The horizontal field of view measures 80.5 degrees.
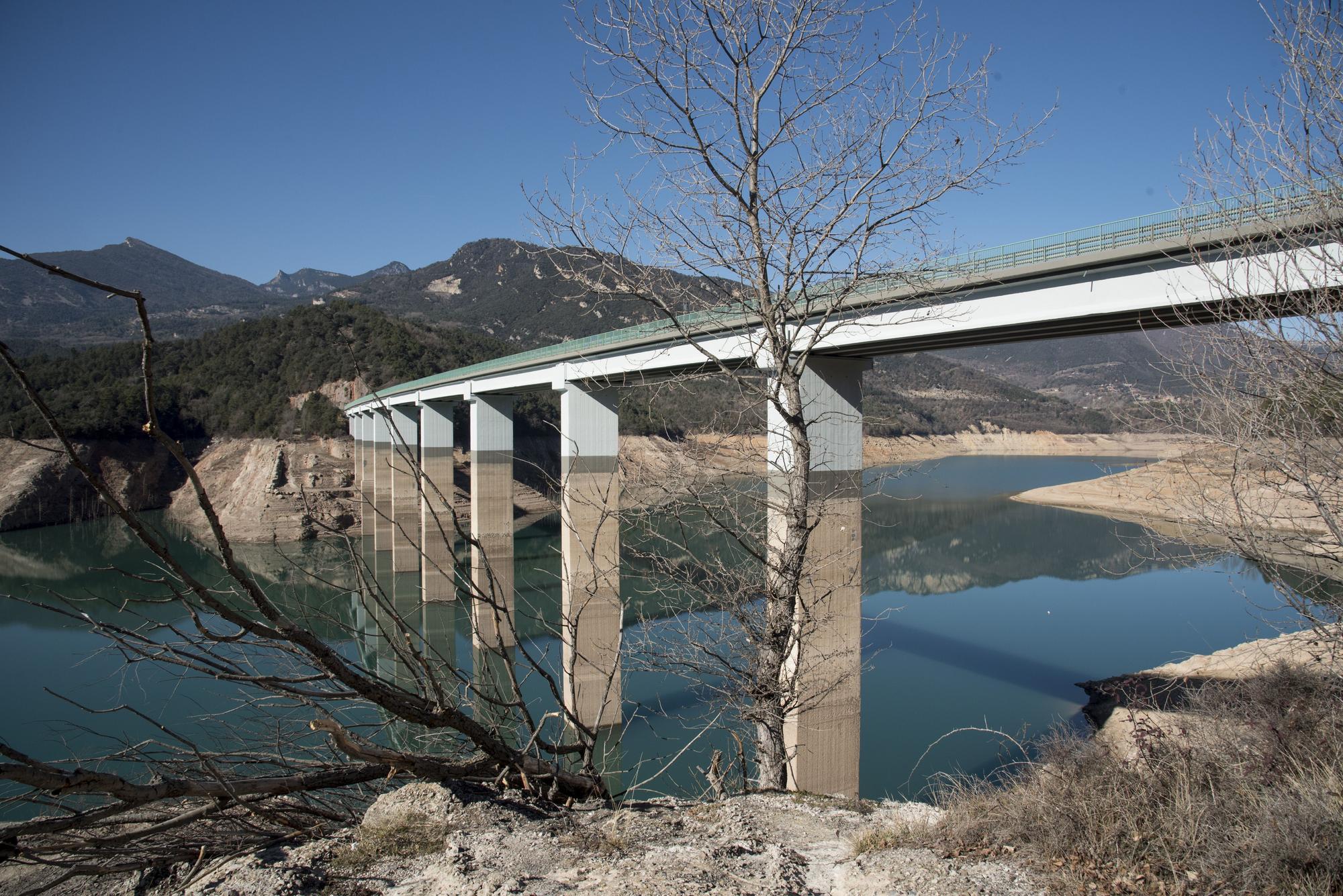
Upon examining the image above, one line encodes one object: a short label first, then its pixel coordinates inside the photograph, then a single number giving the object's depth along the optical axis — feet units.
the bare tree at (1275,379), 16.53
